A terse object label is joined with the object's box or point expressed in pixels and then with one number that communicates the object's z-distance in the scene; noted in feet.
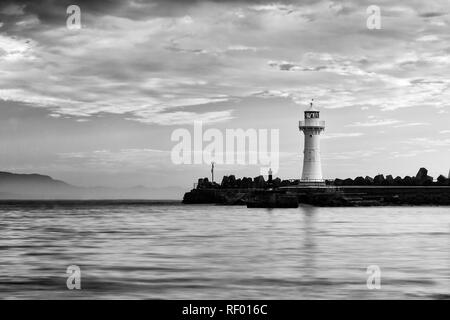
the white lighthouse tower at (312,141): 393.91
